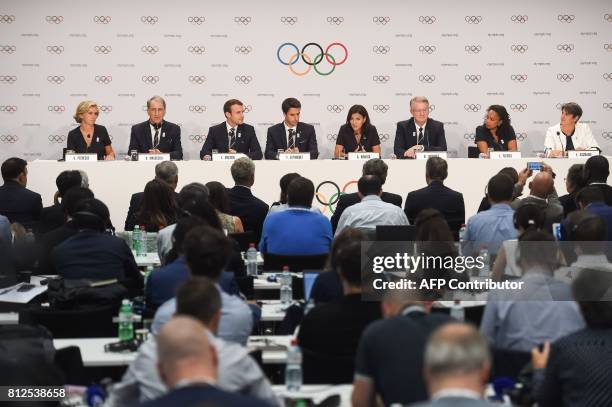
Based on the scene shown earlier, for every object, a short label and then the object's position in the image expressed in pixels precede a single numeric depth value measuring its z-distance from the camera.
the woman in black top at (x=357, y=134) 24.06
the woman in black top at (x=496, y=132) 24.12
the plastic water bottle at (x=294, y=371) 9.16
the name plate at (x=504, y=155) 22.69
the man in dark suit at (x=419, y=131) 24.42
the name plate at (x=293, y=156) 22.47
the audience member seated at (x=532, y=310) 9.52
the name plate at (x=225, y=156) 22.31
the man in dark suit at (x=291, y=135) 24.14
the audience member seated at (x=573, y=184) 18.05
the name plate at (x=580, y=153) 22.84
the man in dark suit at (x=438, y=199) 18.20
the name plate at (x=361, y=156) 22.53
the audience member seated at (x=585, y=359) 7.62
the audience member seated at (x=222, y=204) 16.11
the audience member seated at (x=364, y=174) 18.36
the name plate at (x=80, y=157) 22.20
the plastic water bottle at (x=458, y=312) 10.85
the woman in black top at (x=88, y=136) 23.72
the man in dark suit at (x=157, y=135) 24.06
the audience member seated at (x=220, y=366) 7.39
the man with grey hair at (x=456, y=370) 5.68
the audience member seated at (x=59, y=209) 17.19
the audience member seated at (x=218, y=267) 9.29
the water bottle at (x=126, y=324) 10.70
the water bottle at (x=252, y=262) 15.28
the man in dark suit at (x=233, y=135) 24.12
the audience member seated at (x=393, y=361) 7.43
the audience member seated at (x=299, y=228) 15.34
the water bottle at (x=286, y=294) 13.15
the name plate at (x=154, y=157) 22.25
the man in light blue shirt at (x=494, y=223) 14.90
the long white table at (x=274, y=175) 22.02
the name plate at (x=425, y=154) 22.66
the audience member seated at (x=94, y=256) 12.59
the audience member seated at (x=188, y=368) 5.86
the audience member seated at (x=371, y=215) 16.08
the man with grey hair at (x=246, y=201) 18.22
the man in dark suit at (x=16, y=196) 18.28
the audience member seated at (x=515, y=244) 12.70
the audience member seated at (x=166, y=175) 18.05
